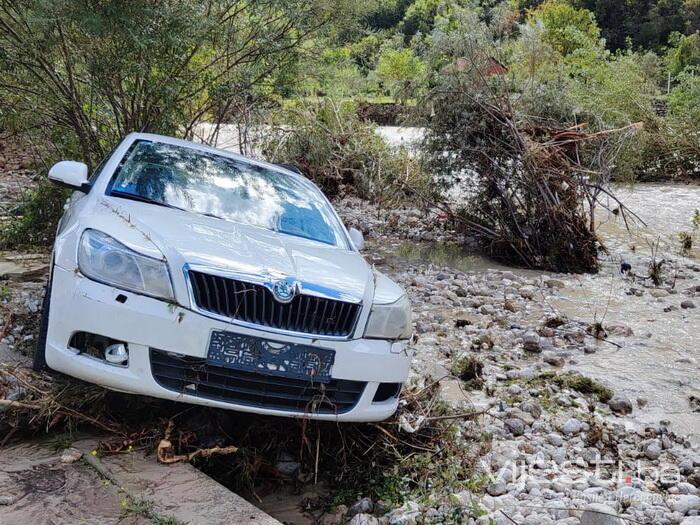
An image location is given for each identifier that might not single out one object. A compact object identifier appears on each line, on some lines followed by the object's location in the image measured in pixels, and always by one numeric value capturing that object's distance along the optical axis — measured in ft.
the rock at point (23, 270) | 23.36
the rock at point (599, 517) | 10.55
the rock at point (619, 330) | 23.84
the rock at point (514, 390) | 17.63
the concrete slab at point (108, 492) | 9.18
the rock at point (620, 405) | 17.15
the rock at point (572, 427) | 15.38
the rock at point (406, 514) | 10.89
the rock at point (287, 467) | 12.30
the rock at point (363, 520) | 10.71
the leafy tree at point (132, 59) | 25.20
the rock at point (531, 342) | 21.83
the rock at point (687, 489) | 12.68
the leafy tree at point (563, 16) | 201.68
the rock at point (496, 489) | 12.21
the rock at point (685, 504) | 11.82
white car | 10.64
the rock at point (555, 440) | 14.78
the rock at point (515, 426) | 15.24
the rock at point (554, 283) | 30.19
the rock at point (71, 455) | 10.58
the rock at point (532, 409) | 16.37
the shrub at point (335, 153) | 42.39
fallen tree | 33.14
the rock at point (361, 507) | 11.35
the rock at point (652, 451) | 14.37
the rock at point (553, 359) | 20.65
